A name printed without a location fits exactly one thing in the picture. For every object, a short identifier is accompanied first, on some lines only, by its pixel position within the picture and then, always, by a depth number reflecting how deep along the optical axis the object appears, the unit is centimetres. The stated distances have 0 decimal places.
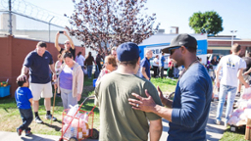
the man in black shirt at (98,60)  1358
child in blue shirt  438
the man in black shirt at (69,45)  609
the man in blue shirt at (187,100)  161
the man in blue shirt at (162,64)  1421
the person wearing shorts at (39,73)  497
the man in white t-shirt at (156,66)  1504
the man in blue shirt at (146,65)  586
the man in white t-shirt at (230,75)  484
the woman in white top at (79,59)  1212
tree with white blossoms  676
